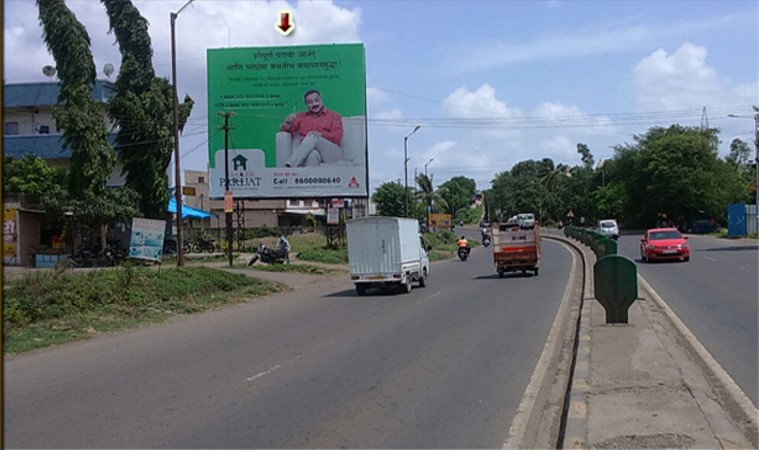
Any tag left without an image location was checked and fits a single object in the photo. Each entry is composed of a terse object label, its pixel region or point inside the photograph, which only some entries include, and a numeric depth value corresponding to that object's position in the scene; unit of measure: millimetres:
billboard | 40344
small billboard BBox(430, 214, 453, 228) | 82744
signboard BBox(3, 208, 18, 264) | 35594
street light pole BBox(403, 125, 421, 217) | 62606
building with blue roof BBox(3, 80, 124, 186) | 49500
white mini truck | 24406
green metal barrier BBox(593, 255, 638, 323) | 13438
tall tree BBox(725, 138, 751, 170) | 125938
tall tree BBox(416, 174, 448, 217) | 98562
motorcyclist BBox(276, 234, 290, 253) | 36531
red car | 34219
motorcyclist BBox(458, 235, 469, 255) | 44656
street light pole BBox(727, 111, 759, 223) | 49216
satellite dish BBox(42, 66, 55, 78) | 51066
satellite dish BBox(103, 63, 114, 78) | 48250
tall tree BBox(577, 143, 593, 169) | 137750
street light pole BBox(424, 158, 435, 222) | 96688
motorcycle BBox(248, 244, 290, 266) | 36062
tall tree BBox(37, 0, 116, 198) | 34312
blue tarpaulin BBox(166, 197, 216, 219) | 44688
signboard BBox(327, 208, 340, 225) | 42625
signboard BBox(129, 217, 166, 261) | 22188
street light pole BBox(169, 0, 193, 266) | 28156
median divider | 6840
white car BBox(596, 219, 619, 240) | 61812
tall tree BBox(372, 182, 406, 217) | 89312
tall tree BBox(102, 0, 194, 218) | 37469
